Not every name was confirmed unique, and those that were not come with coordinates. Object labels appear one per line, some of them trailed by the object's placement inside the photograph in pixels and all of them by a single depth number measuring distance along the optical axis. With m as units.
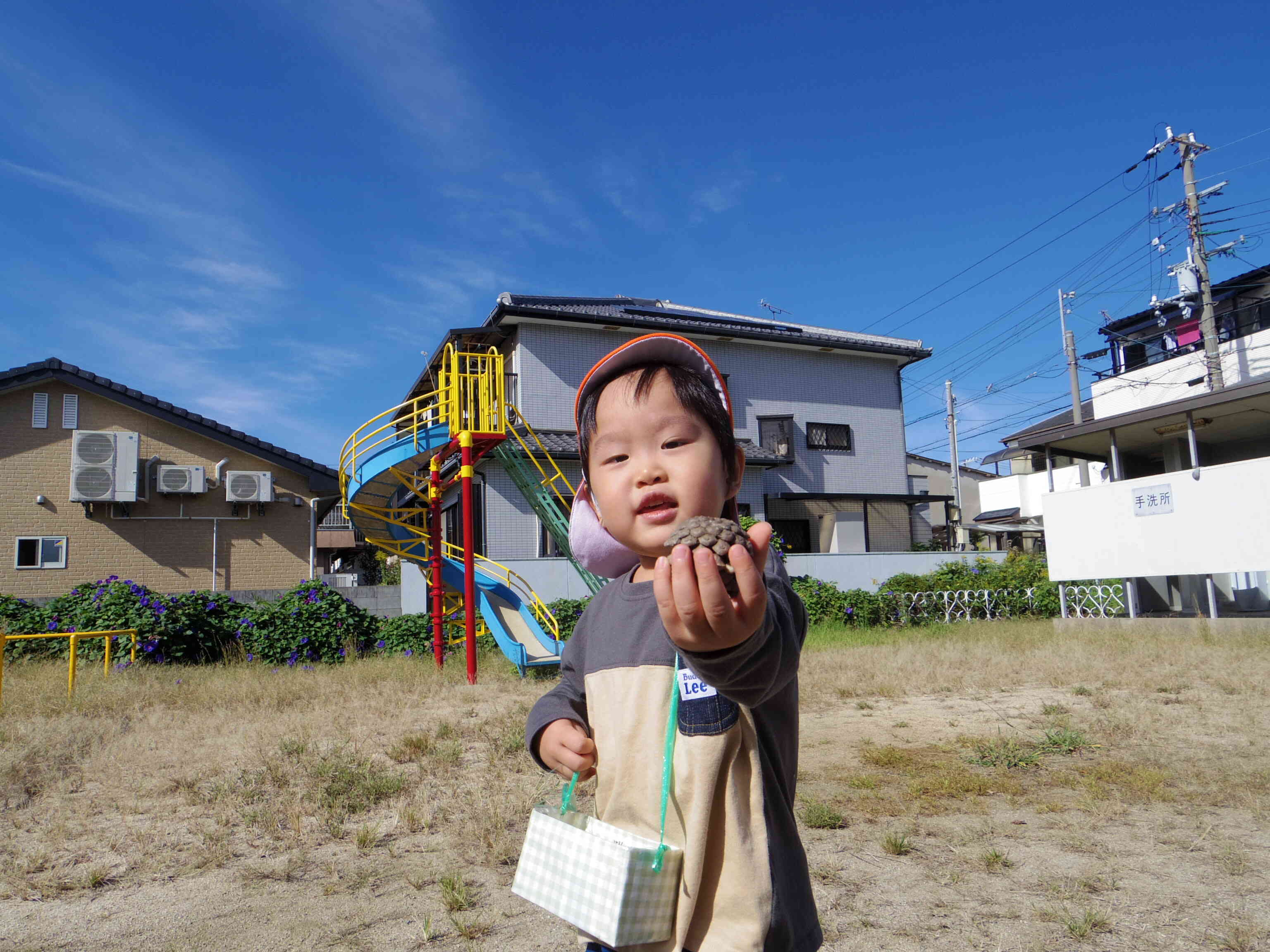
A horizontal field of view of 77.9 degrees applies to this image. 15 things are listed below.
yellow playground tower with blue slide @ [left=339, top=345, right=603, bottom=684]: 10.12
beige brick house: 15.51
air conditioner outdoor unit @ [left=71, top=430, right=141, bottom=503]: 15.37
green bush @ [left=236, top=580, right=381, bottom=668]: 11.79
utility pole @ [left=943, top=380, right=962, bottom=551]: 27.14
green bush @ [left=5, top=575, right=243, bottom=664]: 11.09
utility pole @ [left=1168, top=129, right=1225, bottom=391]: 18.30
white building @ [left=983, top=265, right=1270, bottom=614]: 11.95
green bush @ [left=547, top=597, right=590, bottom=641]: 13.40
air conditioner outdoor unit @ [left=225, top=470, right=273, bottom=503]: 16.39
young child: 1.29
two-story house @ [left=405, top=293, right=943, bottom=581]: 17.16
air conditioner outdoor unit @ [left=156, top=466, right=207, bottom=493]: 16.00
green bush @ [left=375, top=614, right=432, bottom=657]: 12.62
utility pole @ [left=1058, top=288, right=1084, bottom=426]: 24.08
